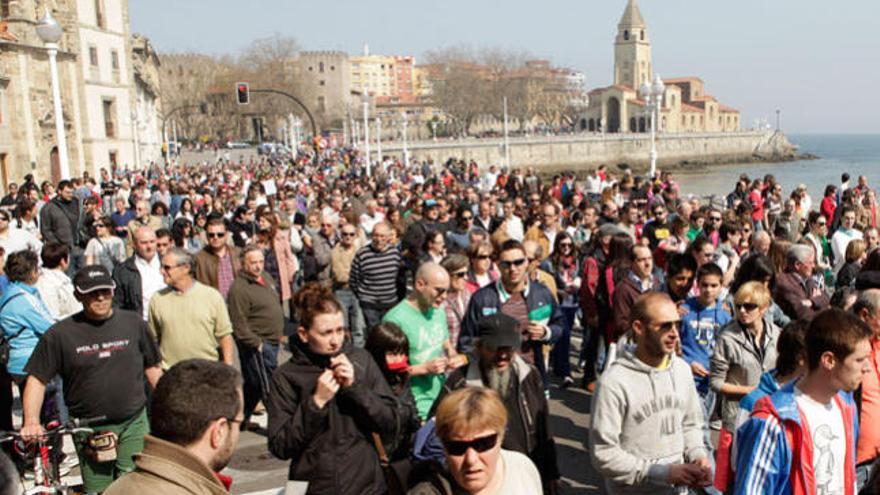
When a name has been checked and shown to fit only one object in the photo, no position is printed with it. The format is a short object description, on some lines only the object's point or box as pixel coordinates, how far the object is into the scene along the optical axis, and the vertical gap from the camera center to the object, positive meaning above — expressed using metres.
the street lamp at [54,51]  10.91 +1.89
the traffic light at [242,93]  31.27 +3.08
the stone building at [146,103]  49.77 +5.42
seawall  73.31 +0.05
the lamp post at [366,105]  27.75 +2.14
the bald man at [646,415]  3.34 -1.27
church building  114.31 +7.92
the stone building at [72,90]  29.36 +3.95
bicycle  3.90 -1.62
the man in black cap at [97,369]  4.07 -1.17
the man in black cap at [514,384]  3.53 -1.17
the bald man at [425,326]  4.69 -1.16
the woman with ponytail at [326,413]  3.08 -1.13
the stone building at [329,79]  116.44 +13.69
